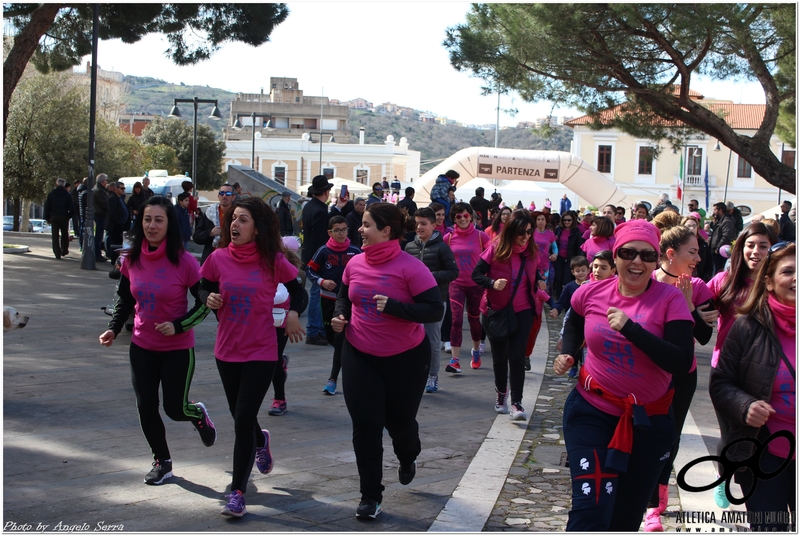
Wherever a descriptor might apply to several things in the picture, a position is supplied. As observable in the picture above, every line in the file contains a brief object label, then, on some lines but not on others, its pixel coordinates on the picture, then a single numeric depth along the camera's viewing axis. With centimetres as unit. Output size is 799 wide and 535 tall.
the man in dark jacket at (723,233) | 1848
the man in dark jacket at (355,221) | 1180
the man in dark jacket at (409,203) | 1518
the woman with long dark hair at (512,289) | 758
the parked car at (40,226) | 4591
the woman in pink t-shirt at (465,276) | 978
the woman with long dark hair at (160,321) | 537
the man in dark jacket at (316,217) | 1041
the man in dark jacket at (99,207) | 1811
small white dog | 524
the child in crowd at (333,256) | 851
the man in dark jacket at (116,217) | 1805
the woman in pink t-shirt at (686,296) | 483
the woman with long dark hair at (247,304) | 503
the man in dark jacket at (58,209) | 1909
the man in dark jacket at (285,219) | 2222
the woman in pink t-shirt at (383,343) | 497
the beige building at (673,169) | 6519
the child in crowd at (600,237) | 913
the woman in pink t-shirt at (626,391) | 383
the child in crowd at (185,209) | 1587
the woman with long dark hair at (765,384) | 379
